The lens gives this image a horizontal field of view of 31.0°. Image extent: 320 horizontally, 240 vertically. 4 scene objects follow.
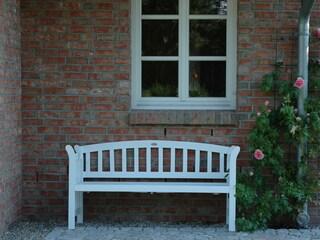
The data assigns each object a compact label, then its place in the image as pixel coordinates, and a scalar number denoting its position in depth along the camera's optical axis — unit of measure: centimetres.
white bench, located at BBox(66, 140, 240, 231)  592
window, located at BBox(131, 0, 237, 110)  657
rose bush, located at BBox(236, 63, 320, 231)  595
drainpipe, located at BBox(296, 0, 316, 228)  609
